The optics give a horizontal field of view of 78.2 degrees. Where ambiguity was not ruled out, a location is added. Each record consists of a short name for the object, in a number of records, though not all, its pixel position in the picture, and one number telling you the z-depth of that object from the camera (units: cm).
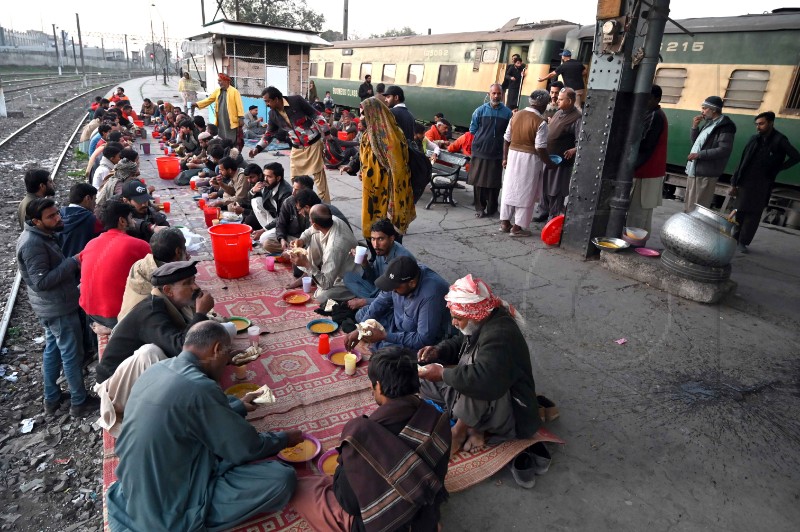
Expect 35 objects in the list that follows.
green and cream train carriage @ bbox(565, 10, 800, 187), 762
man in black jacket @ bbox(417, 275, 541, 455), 267
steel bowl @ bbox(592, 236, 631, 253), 588
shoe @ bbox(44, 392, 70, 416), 384
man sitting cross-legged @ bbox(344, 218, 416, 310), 418
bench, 873
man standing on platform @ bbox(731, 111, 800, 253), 619
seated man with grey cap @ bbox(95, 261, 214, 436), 269
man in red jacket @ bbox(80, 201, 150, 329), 353
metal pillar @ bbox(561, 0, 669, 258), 542
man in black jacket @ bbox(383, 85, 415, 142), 571
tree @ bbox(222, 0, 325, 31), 4228
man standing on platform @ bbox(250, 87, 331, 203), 680
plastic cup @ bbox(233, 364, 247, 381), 352
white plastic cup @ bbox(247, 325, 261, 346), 396
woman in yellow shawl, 536
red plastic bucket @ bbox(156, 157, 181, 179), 966
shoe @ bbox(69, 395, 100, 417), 381
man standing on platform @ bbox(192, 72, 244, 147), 993
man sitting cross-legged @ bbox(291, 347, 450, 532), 195
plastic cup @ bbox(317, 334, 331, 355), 380
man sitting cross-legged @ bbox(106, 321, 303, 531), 211
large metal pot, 484
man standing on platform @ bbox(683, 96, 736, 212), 645
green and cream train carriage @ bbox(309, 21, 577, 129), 1199
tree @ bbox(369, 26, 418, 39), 6179
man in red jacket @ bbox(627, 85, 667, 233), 582
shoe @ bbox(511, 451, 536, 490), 278
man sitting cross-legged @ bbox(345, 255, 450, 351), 348
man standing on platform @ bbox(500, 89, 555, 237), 664
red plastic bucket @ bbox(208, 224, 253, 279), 511
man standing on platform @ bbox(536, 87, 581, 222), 663
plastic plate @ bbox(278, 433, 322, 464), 276
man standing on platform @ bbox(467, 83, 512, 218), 755
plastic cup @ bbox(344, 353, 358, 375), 358
